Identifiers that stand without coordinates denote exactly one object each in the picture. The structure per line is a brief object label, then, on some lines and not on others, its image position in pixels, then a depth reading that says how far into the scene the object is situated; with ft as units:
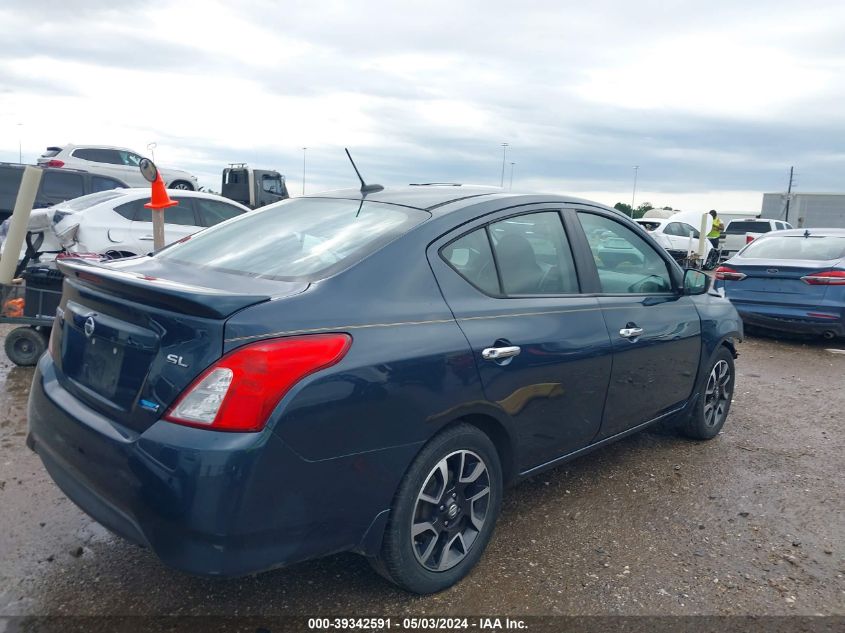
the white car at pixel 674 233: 77.10
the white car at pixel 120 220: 28.76
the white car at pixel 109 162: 65.16
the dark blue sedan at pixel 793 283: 26.55
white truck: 82.74
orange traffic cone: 20.86
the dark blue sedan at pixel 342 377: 7.32
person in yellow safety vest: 70.02
